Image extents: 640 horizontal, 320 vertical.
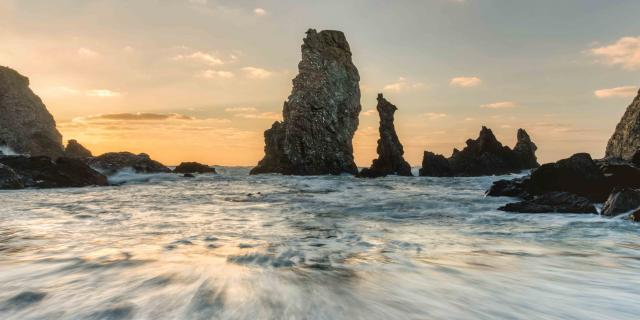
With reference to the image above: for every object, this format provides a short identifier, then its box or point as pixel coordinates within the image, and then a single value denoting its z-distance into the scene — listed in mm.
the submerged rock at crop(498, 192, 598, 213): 11094
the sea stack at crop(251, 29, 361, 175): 55938
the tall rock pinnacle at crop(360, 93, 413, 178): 54250
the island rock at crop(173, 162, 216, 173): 52906
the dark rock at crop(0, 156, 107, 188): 22033
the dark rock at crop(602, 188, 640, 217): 9922
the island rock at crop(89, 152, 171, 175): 39969
